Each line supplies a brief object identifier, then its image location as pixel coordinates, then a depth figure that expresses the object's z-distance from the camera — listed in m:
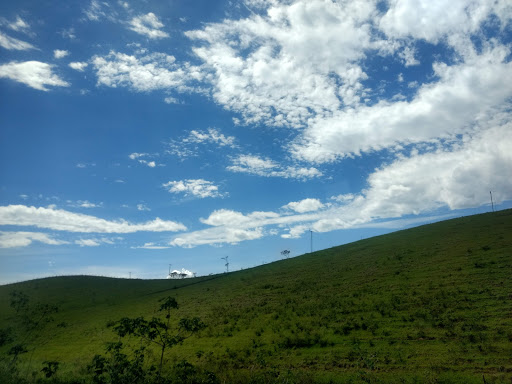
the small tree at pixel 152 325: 13.04
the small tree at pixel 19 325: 16.17
